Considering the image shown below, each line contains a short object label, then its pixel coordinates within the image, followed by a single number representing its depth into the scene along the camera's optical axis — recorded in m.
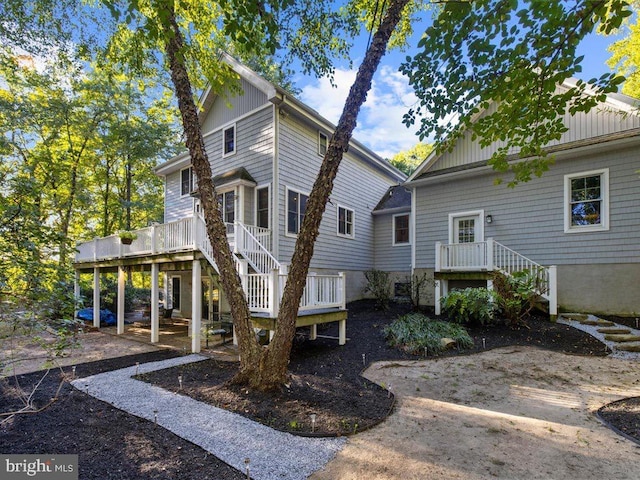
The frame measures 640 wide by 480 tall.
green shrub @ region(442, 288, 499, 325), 8.16
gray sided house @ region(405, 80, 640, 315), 8.13
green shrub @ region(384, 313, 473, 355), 6.89
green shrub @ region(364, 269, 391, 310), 11.45
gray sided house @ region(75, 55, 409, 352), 7.70
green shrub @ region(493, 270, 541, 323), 7.81
